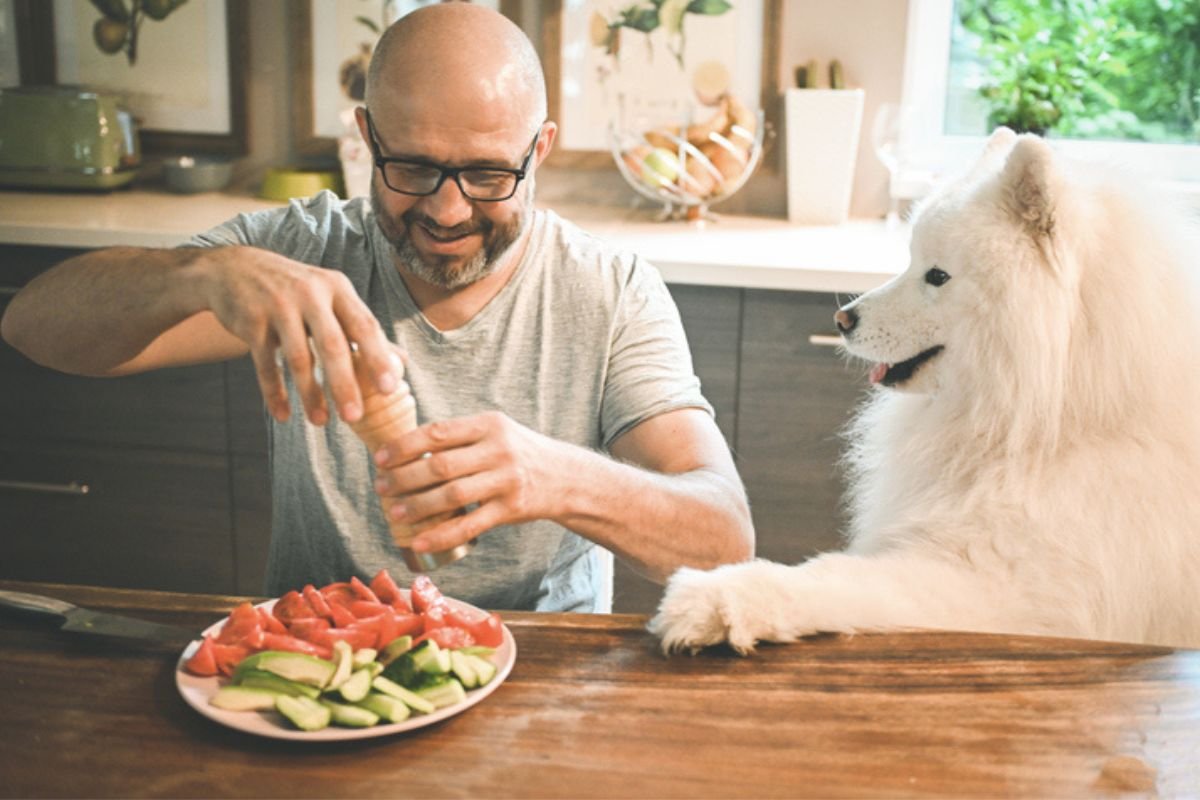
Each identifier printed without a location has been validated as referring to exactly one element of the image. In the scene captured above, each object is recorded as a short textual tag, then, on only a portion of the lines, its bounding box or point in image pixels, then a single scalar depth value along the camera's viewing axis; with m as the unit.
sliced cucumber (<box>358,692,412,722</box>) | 0.91
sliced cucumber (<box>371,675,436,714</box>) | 0.92
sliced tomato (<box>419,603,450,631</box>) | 1.04
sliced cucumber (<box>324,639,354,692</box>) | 0.94
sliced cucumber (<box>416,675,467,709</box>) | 0.93
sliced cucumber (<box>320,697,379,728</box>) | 0.90
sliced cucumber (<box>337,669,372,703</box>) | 0.92
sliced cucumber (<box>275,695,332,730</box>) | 0.90
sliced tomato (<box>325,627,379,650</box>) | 1.00
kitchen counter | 2.27
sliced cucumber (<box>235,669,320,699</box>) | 0.93
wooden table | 0.87
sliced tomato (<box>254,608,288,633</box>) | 1.03
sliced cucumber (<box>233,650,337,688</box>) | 0.94
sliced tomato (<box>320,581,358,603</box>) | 1.09
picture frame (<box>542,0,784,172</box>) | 2.76
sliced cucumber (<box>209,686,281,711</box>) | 0.93
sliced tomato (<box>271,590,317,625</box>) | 1.06
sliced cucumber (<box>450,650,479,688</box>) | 0.96
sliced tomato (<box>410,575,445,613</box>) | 1.07
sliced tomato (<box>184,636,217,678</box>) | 0.98
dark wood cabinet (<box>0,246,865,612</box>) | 2.34
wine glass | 2.66
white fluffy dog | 1.27
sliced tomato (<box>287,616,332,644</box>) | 1.00
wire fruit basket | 2.67
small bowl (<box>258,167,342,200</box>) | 2.84
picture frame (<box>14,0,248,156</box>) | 3.00
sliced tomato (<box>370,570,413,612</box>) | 1.10
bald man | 1.26
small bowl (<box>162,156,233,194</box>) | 2.94
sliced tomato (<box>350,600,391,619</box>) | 1.06
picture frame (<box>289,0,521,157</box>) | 2.92
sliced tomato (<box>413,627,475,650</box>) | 1.01
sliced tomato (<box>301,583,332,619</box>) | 1.06
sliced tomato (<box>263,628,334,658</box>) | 0.98
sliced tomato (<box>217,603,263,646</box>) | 1.02
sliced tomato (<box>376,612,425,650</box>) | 1.02
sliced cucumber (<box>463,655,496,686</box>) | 0.97
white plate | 0.89
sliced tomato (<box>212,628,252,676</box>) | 0.99
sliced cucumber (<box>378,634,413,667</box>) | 0.99
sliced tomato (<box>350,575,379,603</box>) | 1.09
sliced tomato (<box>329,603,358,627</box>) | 1.04
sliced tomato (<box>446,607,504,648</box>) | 1.04
